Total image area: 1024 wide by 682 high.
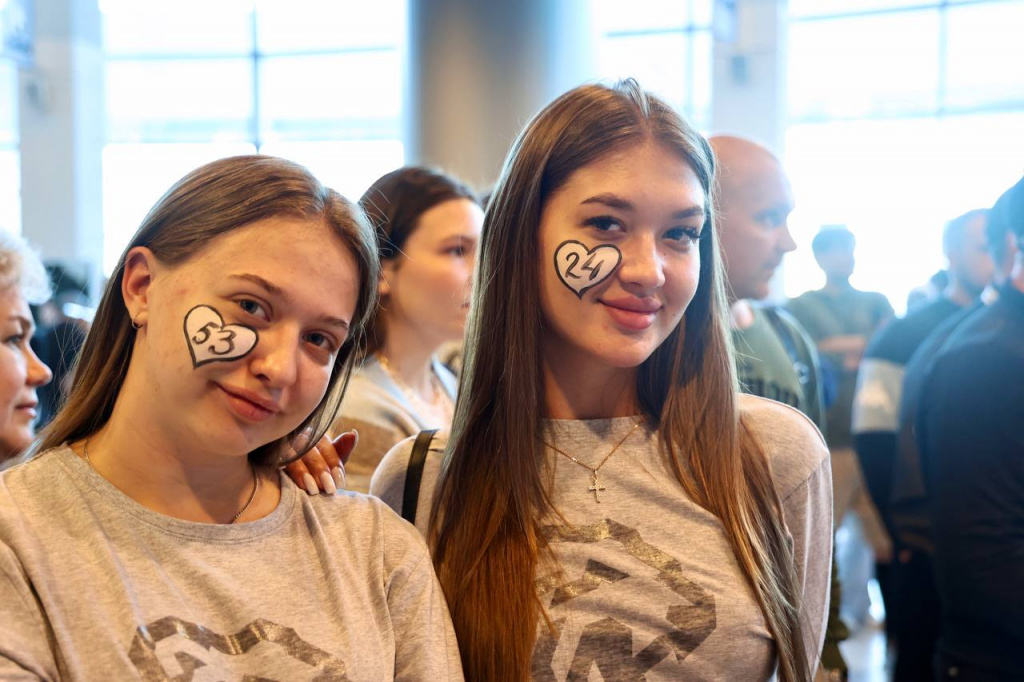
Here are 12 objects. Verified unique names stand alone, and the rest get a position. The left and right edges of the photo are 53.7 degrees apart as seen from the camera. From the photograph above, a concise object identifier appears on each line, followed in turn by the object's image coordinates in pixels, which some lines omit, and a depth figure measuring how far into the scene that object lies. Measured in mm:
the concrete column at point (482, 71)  4328
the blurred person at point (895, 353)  3652
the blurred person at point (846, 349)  4586
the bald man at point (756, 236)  2422
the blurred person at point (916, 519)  2830
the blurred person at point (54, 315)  4926
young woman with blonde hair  1106
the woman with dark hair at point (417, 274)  2309
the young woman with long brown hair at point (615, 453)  1380
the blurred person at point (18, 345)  1820
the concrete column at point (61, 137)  8859
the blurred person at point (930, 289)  5500
